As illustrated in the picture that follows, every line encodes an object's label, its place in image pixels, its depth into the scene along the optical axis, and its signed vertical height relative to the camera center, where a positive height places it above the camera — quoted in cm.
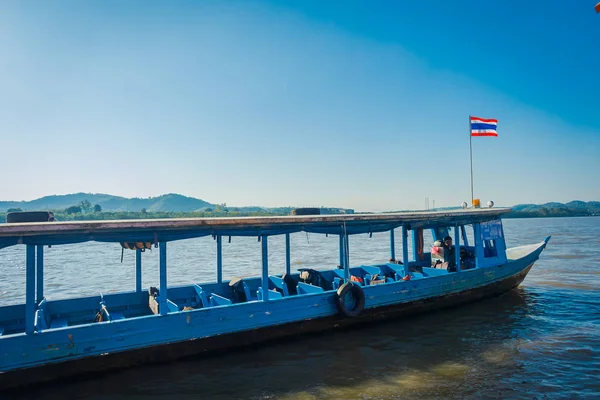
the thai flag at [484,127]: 1622 +348
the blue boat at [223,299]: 714 -198
